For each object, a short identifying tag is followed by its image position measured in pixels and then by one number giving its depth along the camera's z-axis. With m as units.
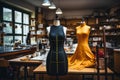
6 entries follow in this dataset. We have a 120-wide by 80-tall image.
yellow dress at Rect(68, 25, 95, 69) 2.58
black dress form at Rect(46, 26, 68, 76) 1.97
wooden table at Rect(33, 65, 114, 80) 2.19
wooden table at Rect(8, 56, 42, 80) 2.66
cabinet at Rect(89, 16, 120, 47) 6.64
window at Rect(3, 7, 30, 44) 5.05
